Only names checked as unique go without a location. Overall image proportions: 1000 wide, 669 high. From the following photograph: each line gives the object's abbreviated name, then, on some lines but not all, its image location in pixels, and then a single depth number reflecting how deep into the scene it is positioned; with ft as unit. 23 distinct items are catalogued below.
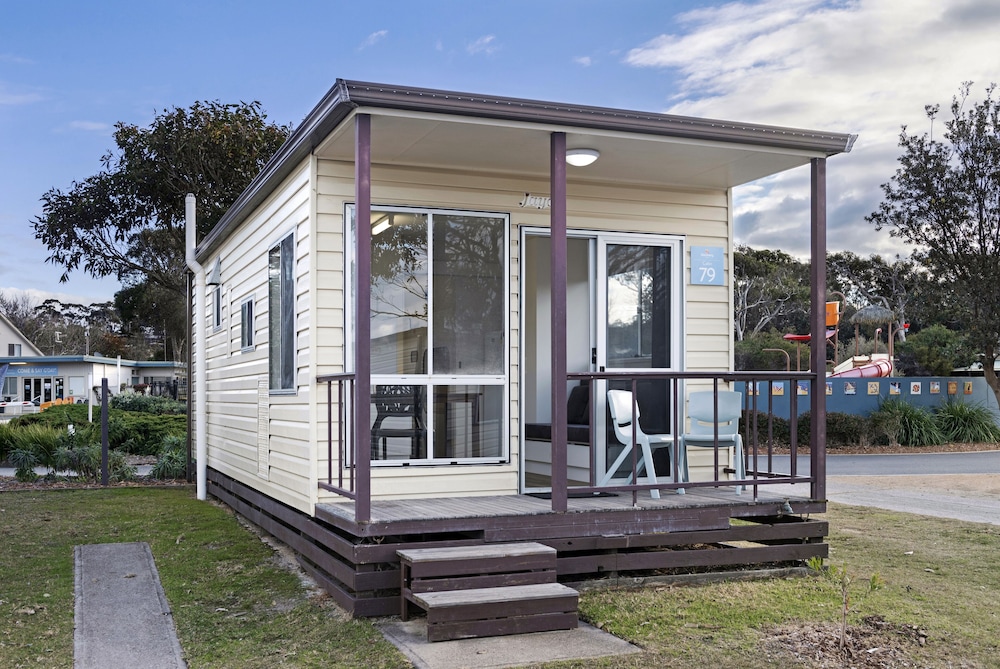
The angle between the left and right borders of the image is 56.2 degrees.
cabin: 17.43
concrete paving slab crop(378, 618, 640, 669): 13.89
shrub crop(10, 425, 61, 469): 42.68
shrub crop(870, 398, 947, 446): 58.18
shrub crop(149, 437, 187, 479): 42.29
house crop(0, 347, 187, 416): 121.08
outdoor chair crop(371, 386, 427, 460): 19.97
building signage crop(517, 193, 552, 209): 21.56
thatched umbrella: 74.49
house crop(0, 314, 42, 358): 153.28
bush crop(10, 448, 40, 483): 40.63
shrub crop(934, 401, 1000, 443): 60.85
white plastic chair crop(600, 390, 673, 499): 20.17
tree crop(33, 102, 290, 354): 63.05
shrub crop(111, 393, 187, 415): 78.54
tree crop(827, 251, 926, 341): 112.37
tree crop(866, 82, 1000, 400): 62.49
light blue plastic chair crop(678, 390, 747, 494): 20.83
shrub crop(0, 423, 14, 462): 49.19
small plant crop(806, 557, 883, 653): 14.58
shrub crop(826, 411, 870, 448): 57.98
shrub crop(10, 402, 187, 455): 54.29
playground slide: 69.35
